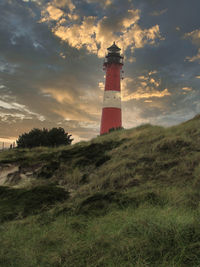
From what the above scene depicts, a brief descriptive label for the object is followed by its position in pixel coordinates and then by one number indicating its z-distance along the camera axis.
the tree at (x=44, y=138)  25.48
